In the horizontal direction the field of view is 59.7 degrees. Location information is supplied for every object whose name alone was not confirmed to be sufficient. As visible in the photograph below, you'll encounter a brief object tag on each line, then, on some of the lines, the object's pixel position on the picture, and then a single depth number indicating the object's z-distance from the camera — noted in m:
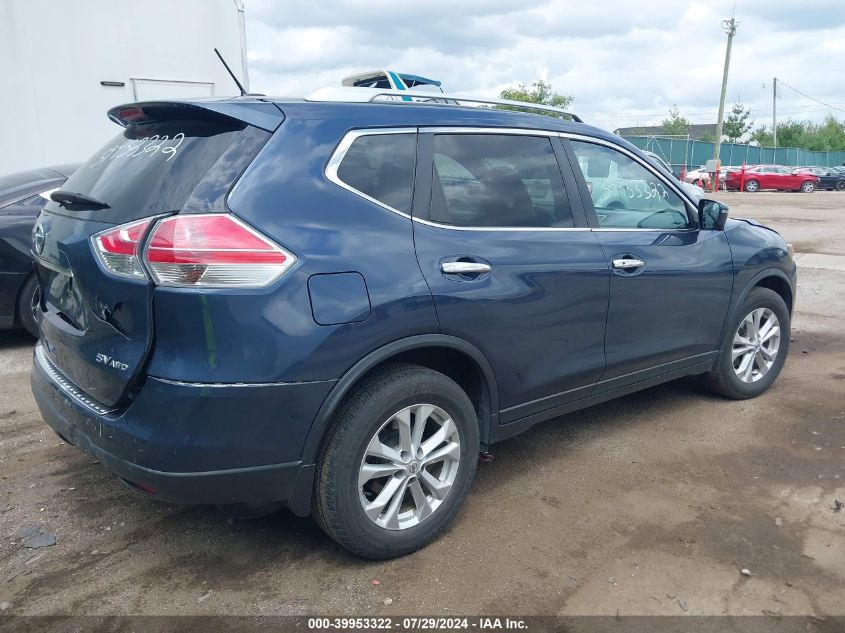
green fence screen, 39.22
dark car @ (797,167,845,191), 37.29
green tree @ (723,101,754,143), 64.12
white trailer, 9.21
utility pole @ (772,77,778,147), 66.79
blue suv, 2.56
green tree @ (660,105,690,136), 69.31
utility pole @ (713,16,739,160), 39.26
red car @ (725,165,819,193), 35.09
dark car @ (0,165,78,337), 5.86
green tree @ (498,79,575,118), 52.59
